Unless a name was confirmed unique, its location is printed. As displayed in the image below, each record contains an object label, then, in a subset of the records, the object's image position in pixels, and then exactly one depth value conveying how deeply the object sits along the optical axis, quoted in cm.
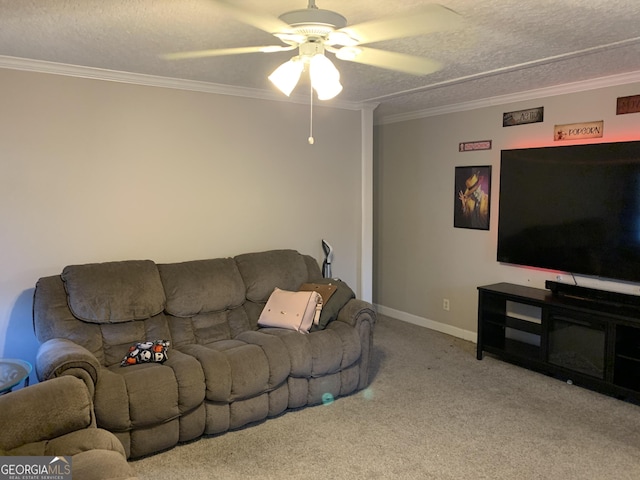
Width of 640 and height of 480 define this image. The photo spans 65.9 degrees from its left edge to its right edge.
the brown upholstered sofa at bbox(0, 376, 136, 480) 192
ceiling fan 189
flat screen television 355
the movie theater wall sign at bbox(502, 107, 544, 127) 416
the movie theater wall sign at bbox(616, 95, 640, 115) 358
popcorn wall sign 381
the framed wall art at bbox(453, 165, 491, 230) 461
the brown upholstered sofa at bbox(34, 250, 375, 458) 269
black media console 339
